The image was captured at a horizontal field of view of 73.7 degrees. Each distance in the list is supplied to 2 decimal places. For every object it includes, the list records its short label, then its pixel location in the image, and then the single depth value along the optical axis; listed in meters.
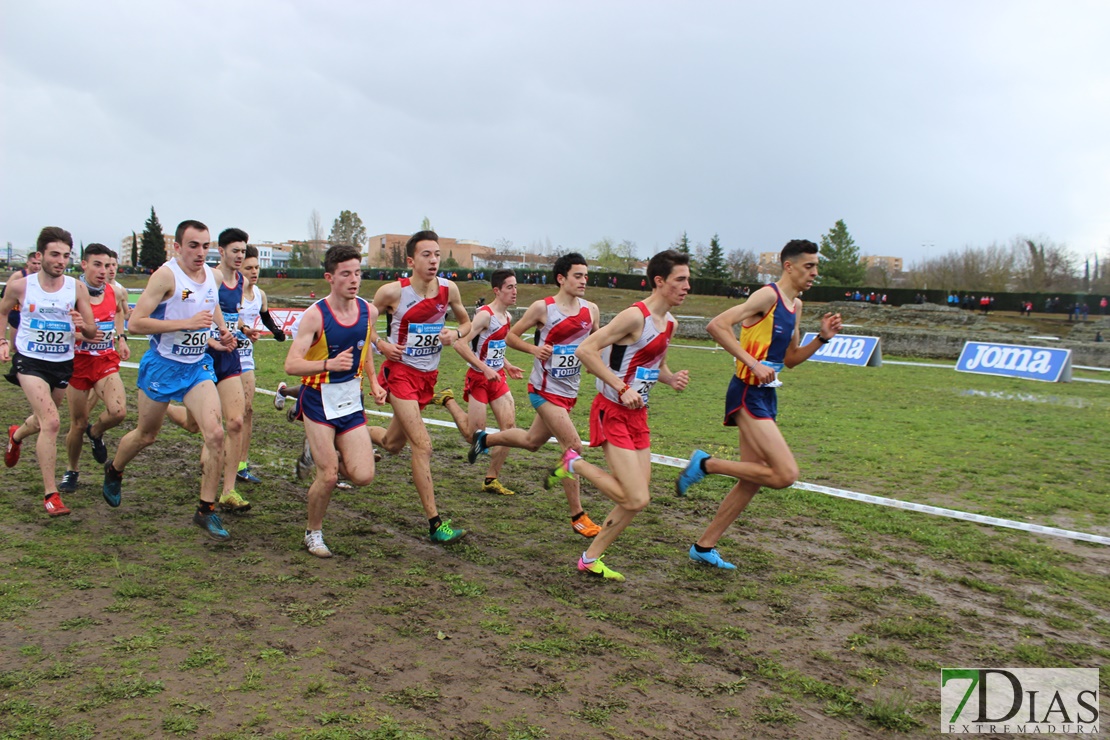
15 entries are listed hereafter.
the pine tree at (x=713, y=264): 75.06
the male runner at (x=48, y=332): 6.47
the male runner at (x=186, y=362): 6.07
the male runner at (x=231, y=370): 6.65
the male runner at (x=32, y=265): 8.93
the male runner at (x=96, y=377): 7.29
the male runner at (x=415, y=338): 6.36
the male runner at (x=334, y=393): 5.61
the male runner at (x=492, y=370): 7.72
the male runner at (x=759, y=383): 5.66
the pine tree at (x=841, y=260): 78.81
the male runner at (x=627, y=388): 5.42
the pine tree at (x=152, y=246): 89.81
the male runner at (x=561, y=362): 6.59
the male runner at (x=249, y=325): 7.71
